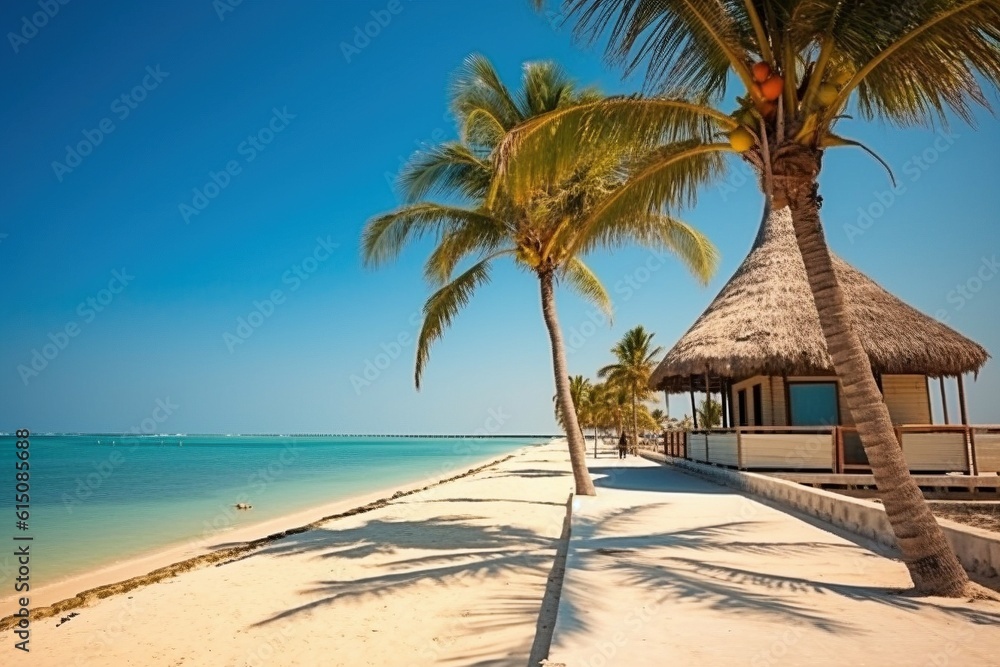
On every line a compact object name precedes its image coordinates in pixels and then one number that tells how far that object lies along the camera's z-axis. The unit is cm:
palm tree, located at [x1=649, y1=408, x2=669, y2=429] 6548
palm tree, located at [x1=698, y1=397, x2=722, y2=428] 4939
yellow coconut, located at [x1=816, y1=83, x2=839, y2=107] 464
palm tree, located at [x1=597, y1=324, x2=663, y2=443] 3259
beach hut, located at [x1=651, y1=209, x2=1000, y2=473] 1136
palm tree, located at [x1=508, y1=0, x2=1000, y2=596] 422
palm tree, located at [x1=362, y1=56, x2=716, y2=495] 1040
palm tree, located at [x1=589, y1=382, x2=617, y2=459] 4719
